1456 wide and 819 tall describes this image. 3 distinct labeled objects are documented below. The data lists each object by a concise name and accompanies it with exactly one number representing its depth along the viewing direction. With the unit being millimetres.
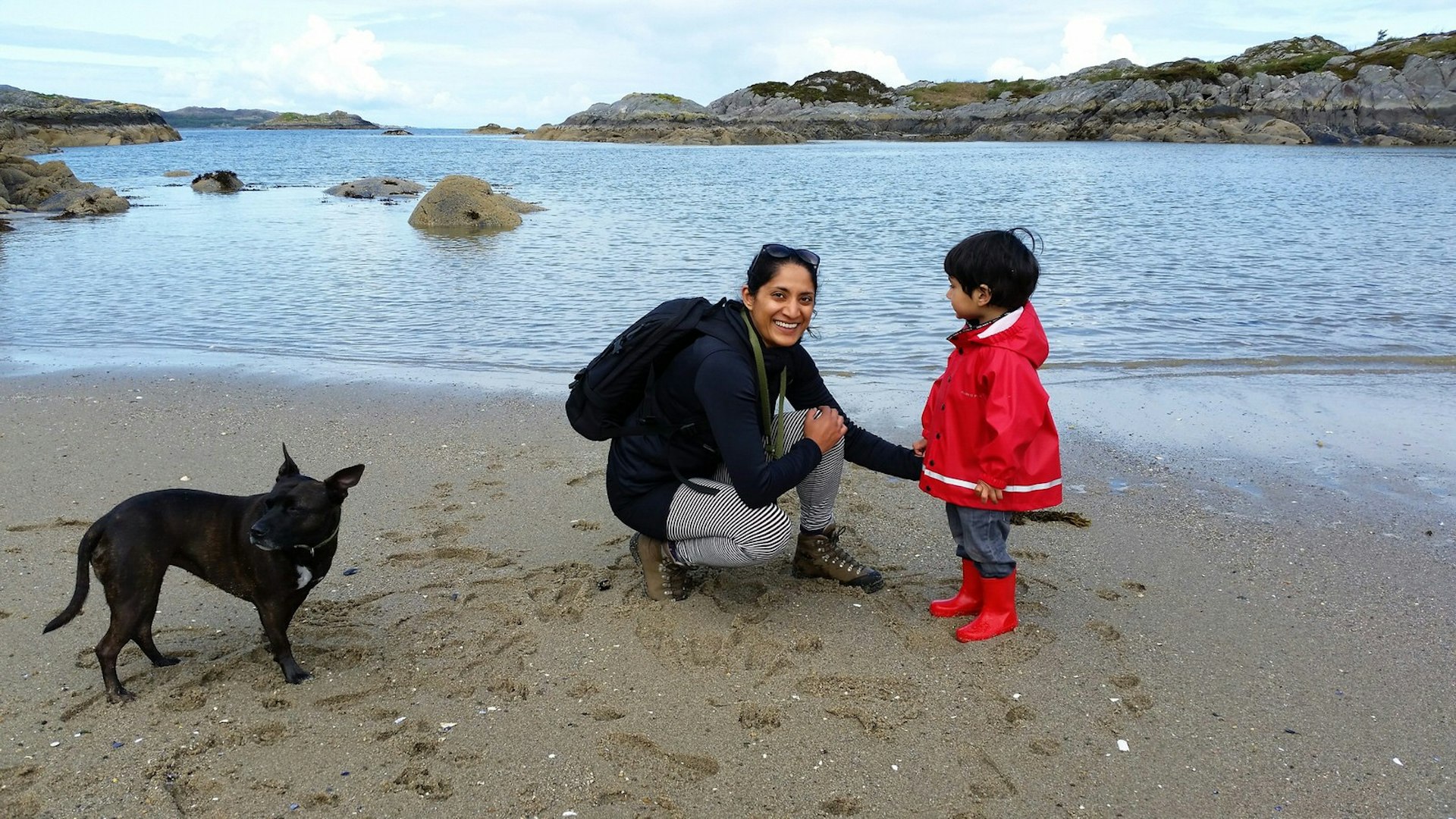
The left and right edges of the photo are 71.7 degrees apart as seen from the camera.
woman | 3686
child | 3572
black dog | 3340
